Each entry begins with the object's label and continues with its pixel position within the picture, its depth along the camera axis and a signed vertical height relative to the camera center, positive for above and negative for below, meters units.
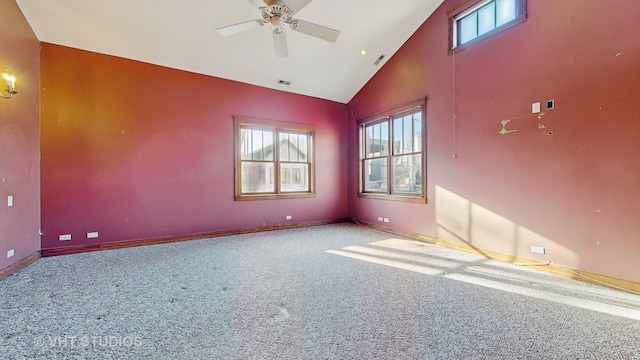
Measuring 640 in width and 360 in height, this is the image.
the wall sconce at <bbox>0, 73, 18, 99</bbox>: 3.22 +1.20
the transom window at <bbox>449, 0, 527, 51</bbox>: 3.70 +2.46
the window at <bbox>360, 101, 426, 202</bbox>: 5.20 +0.56
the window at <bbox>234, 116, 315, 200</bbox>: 5.76 +0.49
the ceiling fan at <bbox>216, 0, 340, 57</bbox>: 2.88 +1.90
